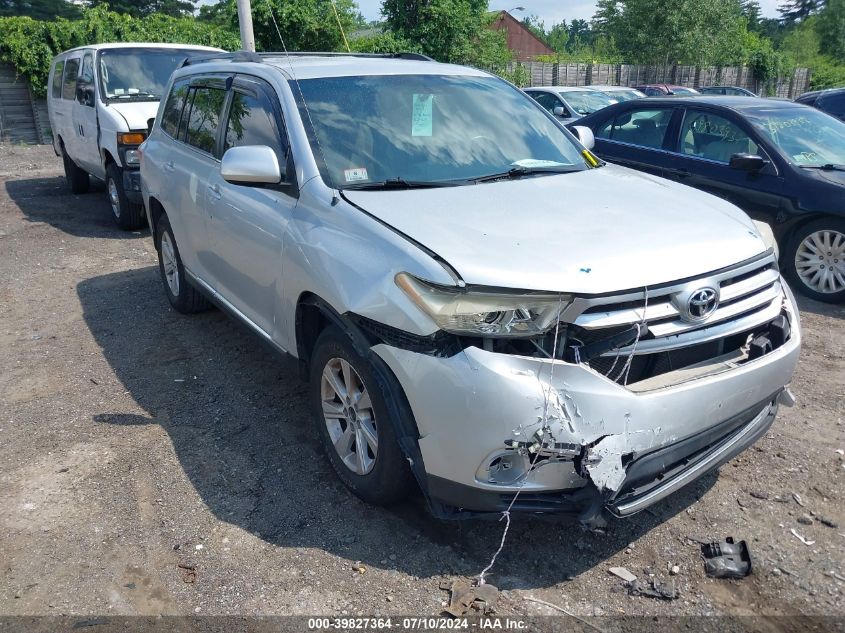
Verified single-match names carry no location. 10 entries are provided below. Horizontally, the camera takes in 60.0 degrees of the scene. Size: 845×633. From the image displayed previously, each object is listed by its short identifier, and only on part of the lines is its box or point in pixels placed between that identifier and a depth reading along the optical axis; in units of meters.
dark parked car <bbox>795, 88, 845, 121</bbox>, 12.62
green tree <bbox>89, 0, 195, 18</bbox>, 38.94
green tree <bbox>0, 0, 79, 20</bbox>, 37.16
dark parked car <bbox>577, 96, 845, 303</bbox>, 6.39
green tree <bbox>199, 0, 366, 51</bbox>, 19.27
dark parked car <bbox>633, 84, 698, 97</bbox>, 21.02
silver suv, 2.68
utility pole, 10.15
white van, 8.55
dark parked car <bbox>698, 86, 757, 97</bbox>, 22.49
